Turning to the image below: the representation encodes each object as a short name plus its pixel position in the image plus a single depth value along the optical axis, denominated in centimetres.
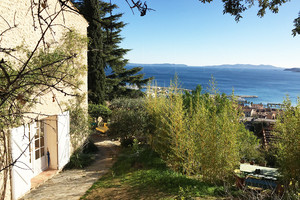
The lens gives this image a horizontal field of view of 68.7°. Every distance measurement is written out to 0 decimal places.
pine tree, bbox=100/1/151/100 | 1995
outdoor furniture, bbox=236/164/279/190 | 558
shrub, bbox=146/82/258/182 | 509
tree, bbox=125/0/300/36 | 385
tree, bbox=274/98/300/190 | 474
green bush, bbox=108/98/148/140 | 977
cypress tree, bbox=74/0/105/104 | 1349
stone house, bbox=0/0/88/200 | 500
